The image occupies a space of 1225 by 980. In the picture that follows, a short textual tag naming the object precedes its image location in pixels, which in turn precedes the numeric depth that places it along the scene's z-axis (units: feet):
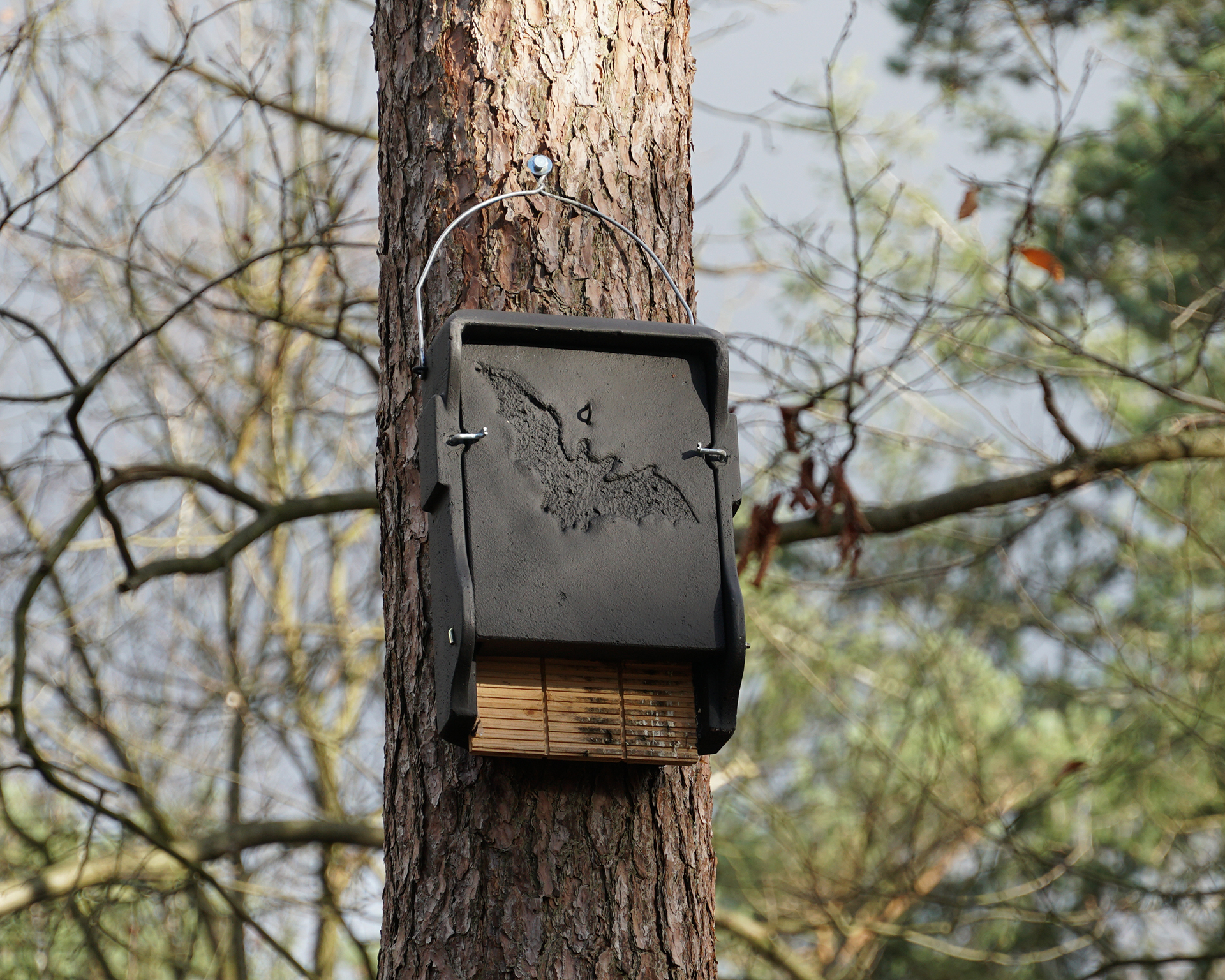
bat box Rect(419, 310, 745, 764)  23.84
